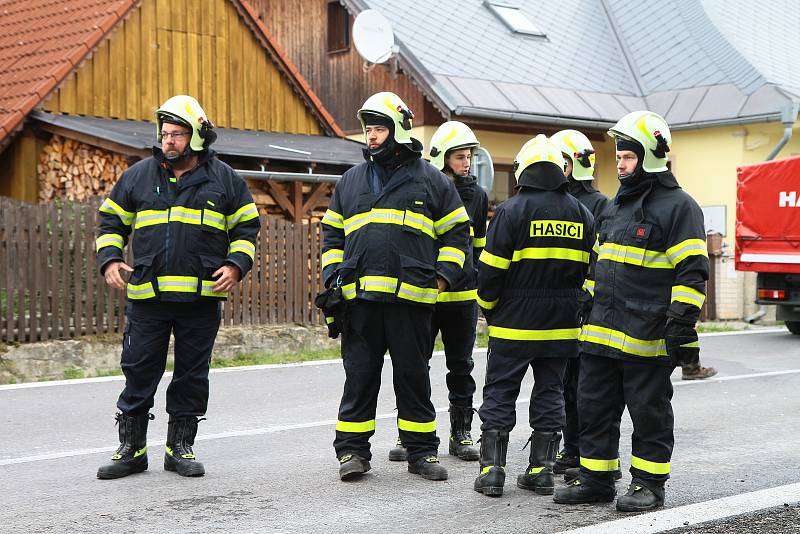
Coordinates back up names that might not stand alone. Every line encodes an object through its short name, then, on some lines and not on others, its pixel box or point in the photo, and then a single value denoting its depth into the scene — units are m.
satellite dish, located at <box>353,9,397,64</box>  34.94
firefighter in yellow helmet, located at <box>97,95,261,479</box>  11.66
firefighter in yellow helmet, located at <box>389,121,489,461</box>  12.72
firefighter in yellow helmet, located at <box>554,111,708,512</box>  10.22
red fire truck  29.52
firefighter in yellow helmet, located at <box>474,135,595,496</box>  11.04
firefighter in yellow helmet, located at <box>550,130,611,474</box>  12.14
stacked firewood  28.39
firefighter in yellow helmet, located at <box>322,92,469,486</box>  11.43
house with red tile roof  28.74
